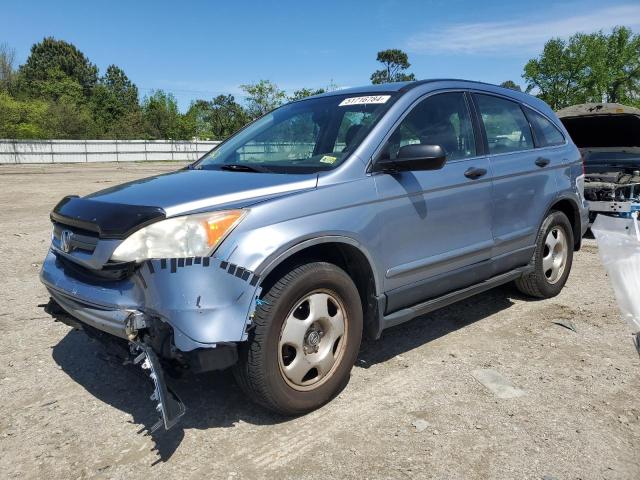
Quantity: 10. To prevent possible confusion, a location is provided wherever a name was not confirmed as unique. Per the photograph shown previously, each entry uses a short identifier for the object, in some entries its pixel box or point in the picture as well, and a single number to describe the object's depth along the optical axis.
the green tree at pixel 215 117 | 60.43
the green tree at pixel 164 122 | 57.41
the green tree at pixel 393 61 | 78.12
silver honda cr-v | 2.44
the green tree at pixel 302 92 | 49.61
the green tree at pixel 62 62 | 70.12
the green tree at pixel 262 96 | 49.00
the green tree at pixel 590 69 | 46.16
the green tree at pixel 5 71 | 54.31
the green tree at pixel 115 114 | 51.41
